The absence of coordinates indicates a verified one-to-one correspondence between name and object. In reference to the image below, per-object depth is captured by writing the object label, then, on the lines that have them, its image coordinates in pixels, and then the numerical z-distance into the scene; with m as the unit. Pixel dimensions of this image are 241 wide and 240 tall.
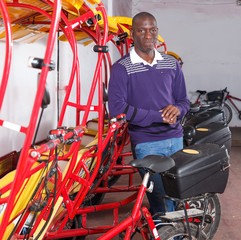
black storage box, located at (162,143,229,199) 1.96
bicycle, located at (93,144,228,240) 1.88
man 2.25
